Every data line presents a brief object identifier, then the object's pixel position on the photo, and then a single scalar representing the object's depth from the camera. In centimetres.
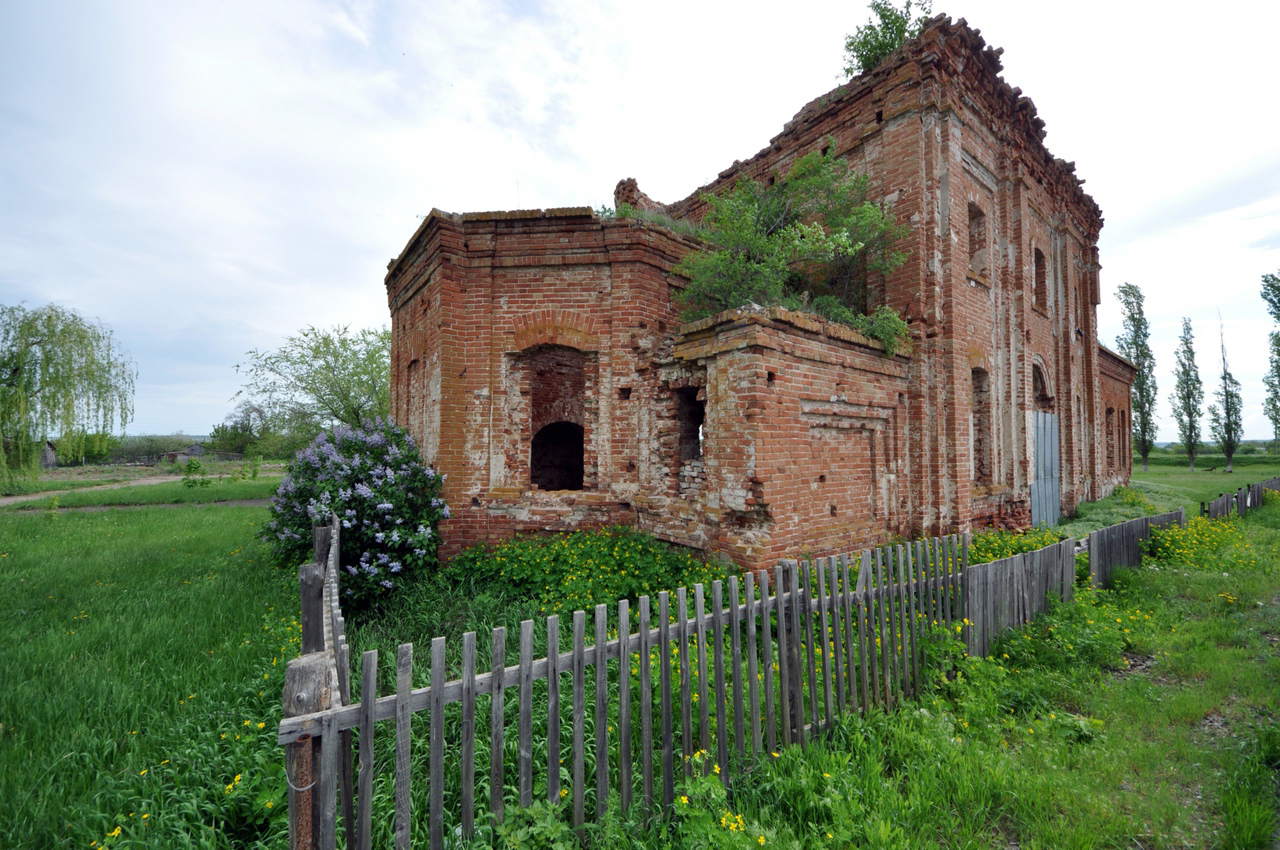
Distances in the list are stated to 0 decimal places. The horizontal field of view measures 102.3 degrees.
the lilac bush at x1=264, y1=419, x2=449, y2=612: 698
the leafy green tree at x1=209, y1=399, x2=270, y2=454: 4105
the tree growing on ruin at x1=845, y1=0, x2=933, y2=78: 947
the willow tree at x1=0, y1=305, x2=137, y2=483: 1336
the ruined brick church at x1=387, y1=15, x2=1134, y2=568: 655
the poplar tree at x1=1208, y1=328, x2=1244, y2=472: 3488
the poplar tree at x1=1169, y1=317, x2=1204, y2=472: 3497
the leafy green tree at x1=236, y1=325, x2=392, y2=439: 1936
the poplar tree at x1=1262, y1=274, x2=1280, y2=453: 2991
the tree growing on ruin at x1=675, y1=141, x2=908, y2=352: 736
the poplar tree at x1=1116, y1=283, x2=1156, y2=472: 3312
